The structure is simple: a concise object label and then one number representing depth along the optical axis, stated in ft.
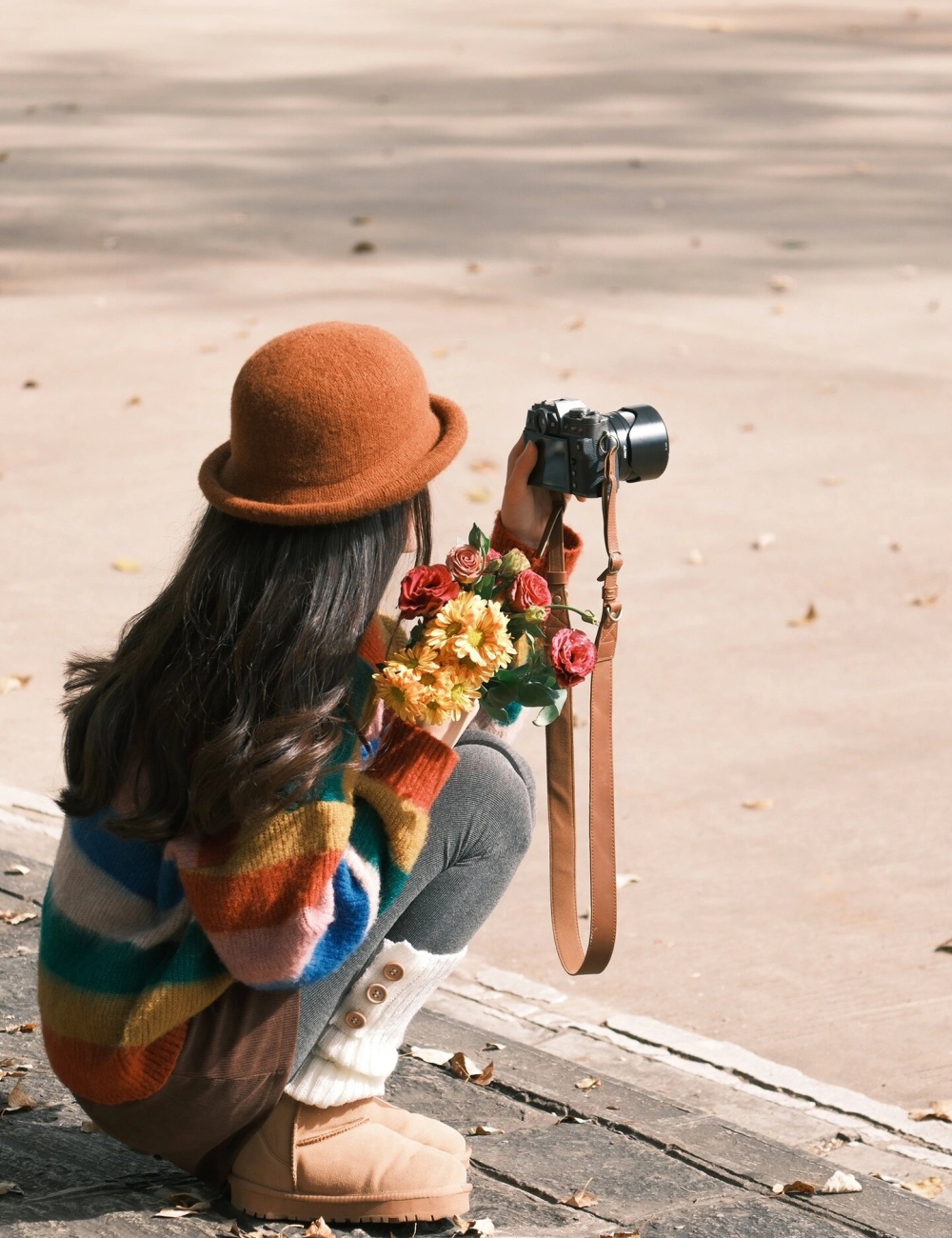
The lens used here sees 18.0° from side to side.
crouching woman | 12.27
